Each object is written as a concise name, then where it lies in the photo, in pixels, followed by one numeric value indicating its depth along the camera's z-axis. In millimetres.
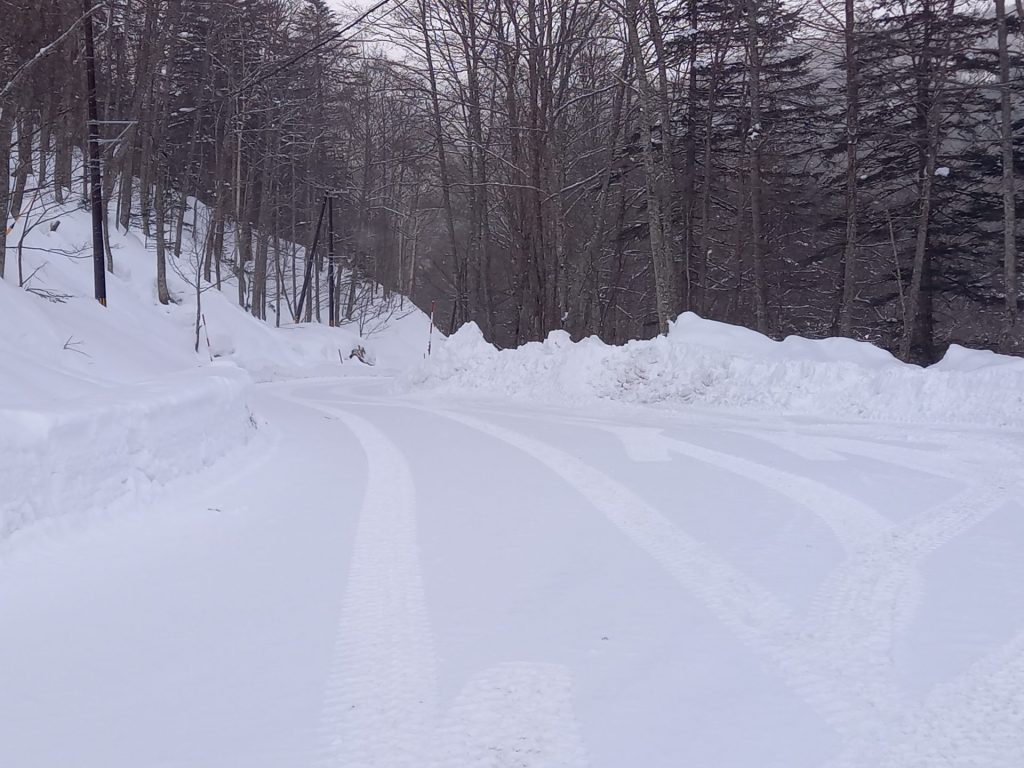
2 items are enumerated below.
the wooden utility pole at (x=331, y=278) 41428
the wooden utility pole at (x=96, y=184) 19812
